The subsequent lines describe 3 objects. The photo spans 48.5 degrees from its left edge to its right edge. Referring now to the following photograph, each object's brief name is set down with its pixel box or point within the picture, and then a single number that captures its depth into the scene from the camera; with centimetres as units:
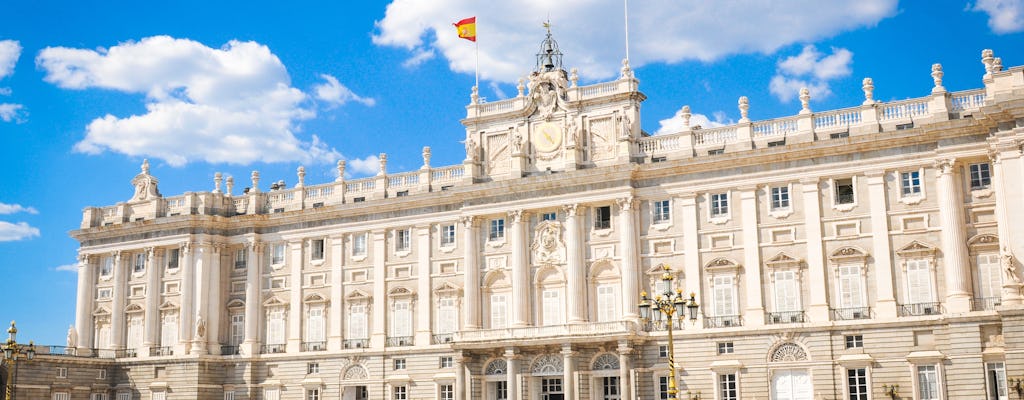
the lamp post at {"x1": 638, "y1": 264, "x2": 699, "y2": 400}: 3250
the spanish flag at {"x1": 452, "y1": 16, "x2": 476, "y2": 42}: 5759
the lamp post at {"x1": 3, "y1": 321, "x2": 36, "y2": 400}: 4144
